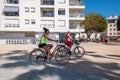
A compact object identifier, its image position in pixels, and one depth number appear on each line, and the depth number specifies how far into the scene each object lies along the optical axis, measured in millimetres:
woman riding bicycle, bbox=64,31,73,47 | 4721
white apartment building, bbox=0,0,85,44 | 15716
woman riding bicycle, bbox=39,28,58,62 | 3670
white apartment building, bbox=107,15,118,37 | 43512
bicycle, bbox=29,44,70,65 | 3706
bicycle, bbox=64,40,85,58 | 4938
